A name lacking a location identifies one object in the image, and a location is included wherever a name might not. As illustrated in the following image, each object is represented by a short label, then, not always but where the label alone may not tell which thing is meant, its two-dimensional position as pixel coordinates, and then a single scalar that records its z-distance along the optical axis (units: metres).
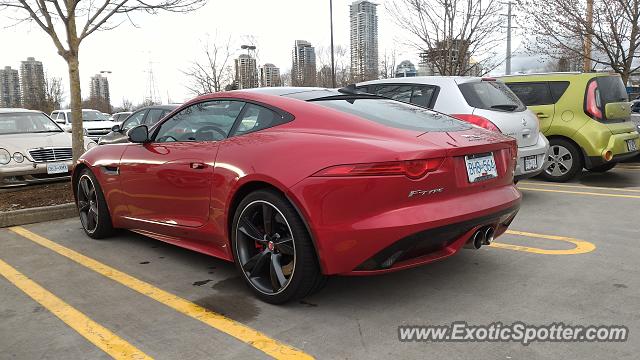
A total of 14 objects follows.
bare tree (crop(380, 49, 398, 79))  28.94
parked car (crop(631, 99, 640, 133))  8.94
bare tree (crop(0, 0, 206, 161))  7.18
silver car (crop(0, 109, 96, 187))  6.89
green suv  7.44
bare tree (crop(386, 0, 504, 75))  13.37
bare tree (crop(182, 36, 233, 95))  25.83
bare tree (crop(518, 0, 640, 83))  12.44
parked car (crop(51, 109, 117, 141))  17.14
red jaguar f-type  2.85
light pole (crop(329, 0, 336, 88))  23.87
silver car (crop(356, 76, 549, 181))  5.91
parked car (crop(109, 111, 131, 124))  24.58
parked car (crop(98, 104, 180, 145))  10.49
